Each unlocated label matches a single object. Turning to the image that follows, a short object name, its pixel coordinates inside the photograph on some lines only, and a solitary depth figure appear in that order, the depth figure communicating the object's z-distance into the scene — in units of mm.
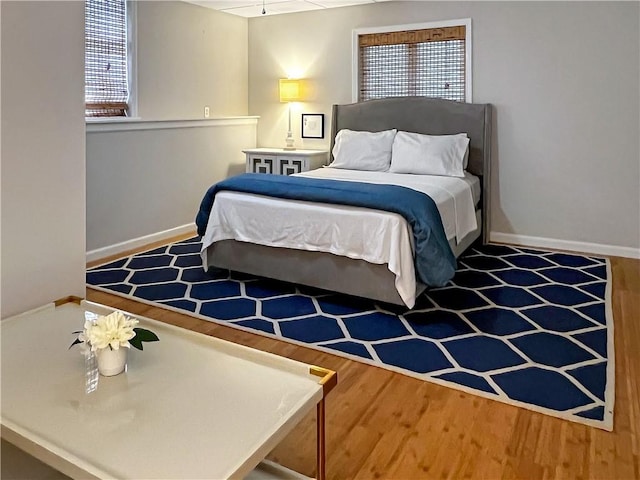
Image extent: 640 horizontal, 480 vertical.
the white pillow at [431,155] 4484
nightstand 5375
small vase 1534
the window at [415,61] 4879
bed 3197
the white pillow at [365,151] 4805
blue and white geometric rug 2451
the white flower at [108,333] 1506
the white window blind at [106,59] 4402
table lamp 5667
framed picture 5707
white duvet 3092
